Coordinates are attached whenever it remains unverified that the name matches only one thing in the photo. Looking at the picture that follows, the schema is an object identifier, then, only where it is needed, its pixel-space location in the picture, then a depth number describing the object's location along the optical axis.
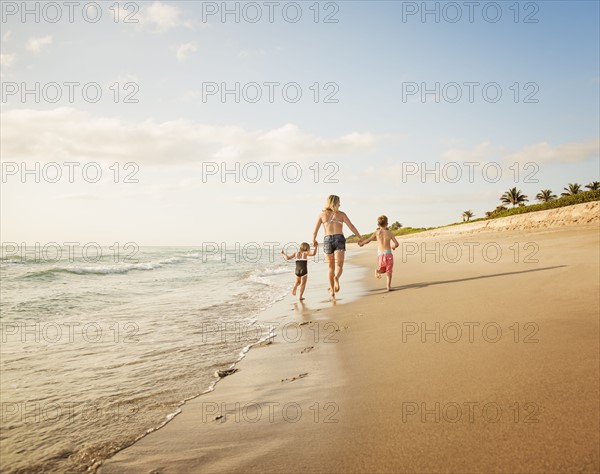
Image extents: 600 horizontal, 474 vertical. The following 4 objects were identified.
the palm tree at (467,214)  94.88
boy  9.10
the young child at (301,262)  9.68
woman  8.85
